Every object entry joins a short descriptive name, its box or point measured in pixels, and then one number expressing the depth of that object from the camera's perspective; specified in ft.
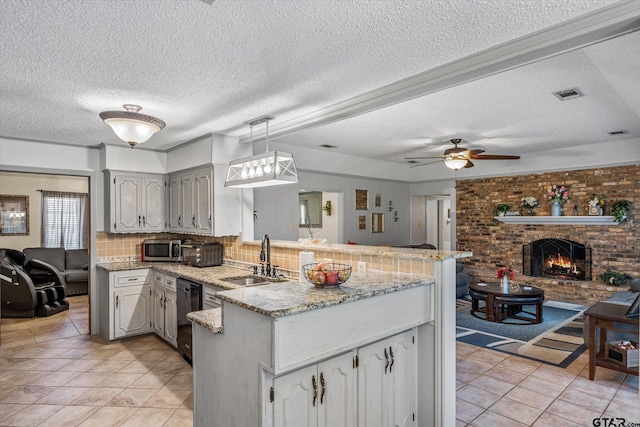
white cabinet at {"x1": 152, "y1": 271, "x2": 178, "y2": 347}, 13.71
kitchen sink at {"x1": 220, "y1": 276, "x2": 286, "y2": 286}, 11.87
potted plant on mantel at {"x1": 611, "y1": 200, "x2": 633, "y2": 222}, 18.61
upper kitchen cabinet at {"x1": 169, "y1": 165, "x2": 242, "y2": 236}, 14.03
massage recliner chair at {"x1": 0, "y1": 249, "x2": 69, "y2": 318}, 18.42
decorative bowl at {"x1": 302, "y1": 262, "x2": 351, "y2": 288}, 7.49
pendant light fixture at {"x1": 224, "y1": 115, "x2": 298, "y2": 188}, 10.23
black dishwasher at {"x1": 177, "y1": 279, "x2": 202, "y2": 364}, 12.15
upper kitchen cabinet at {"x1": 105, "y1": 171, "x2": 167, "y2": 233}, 15.67
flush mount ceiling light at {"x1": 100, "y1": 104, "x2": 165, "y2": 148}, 10.00
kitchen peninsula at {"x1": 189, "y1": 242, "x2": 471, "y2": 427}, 6.04
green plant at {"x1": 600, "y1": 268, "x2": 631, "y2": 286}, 19.04
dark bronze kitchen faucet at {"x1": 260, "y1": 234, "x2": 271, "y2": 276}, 11.99
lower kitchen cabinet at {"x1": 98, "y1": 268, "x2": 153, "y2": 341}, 14.62
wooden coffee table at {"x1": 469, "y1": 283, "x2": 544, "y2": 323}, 16.38
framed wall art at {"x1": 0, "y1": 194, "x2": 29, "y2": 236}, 24.06
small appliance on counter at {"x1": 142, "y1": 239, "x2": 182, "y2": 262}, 16.02
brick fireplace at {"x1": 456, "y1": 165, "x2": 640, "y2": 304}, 19.11
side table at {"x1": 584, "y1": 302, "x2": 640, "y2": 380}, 10.34
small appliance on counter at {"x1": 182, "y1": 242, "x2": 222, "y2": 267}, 14.43
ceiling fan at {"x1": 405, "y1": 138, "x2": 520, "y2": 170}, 16.31
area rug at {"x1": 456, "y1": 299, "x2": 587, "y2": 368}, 13.33
